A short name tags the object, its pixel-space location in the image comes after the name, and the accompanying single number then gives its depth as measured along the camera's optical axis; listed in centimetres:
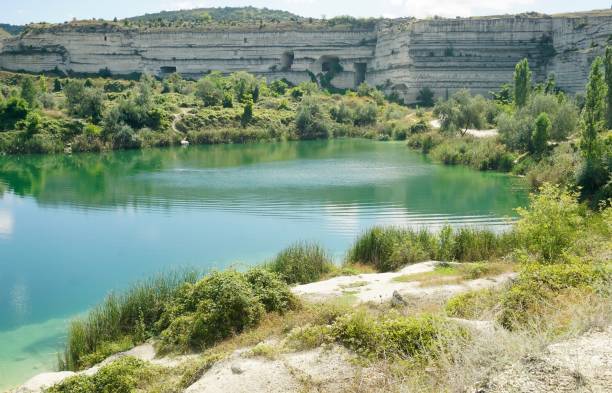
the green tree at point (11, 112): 3878
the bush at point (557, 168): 2136
